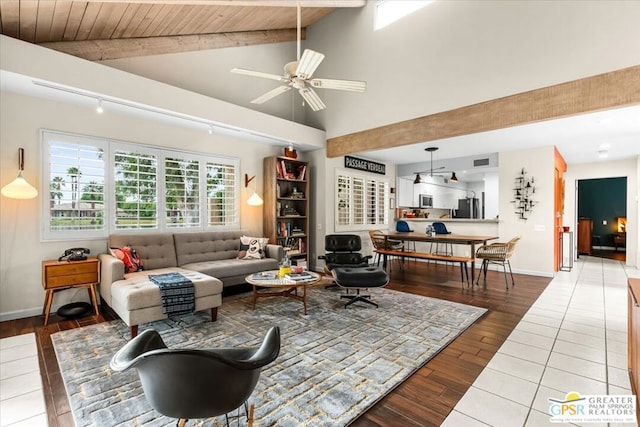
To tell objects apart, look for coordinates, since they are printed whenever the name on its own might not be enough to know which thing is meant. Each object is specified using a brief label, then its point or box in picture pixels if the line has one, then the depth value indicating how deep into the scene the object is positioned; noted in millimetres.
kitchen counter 6645
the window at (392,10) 4945
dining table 5125
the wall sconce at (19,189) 3216
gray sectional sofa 2965
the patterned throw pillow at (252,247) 5000
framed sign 6812
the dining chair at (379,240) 6219
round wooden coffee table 3525
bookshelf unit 5746
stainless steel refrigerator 10203
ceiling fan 2697
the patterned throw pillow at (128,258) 3816
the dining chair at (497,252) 5059
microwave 9203
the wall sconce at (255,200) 5450
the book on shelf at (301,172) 6223
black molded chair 1180
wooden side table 3312
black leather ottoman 3768
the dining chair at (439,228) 6123
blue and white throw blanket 3066
